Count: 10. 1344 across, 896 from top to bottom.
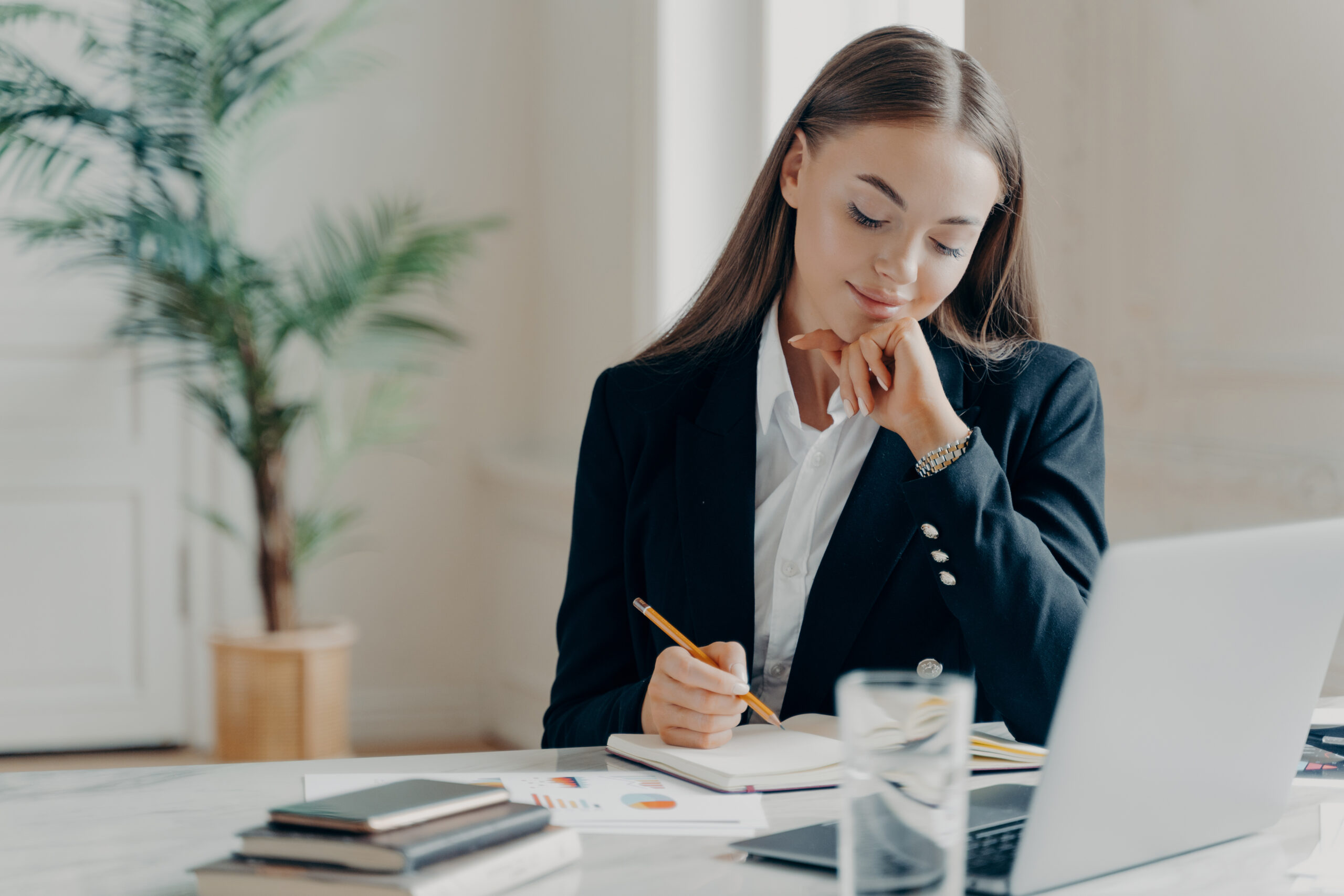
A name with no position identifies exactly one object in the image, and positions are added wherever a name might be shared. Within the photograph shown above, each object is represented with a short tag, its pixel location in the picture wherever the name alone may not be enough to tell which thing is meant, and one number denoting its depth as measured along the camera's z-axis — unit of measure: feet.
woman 9.00
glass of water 7.06
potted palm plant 16.30
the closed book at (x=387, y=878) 7.31
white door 19.02
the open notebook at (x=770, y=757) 8.29
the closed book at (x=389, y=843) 7.32
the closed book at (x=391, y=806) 7.38
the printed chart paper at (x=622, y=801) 7.96
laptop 7.36
